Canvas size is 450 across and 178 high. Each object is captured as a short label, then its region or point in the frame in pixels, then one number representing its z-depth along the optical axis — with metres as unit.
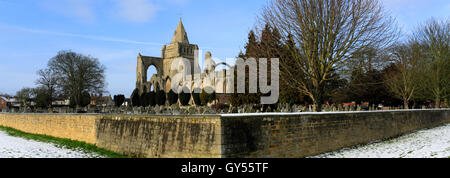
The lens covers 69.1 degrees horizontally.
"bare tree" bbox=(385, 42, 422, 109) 30.17
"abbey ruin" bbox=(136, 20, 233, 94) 64.94
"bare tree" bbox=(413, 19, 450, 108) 27.95
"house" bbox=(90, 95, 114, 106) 77.41
